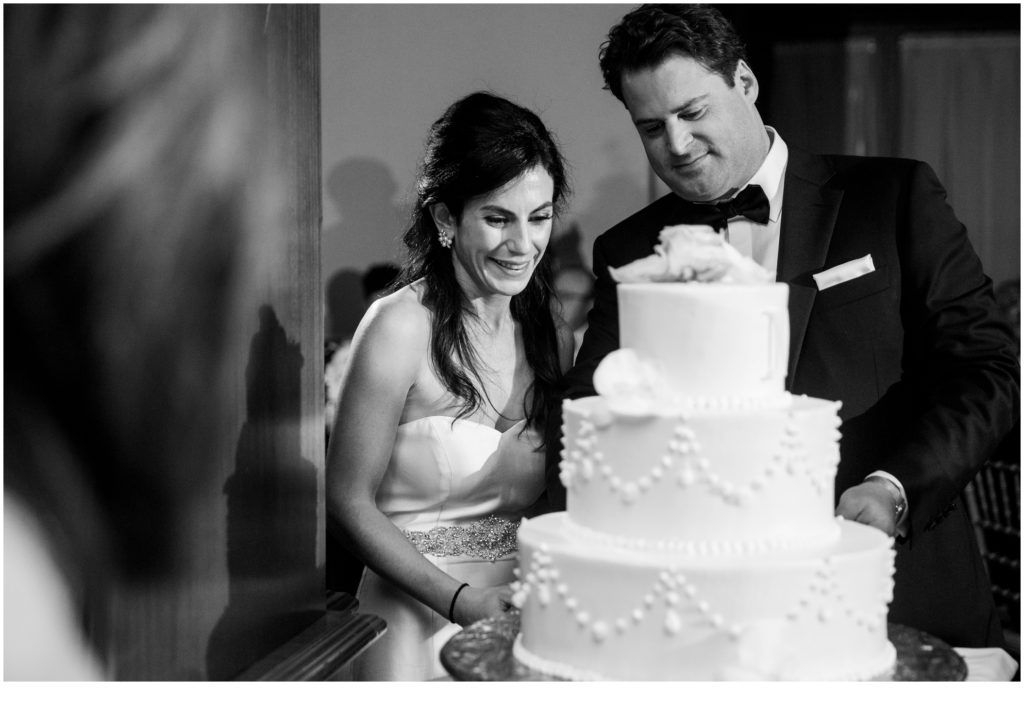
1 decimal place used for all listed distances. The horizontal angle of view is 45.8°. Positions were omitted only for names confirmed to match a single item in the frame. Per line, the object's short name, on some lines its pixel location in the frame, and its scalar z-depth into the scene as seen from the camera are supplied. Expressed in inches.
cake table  77.3
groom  106.5
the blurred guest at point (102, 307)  71.3
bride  121.7
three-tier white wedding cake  75.5
